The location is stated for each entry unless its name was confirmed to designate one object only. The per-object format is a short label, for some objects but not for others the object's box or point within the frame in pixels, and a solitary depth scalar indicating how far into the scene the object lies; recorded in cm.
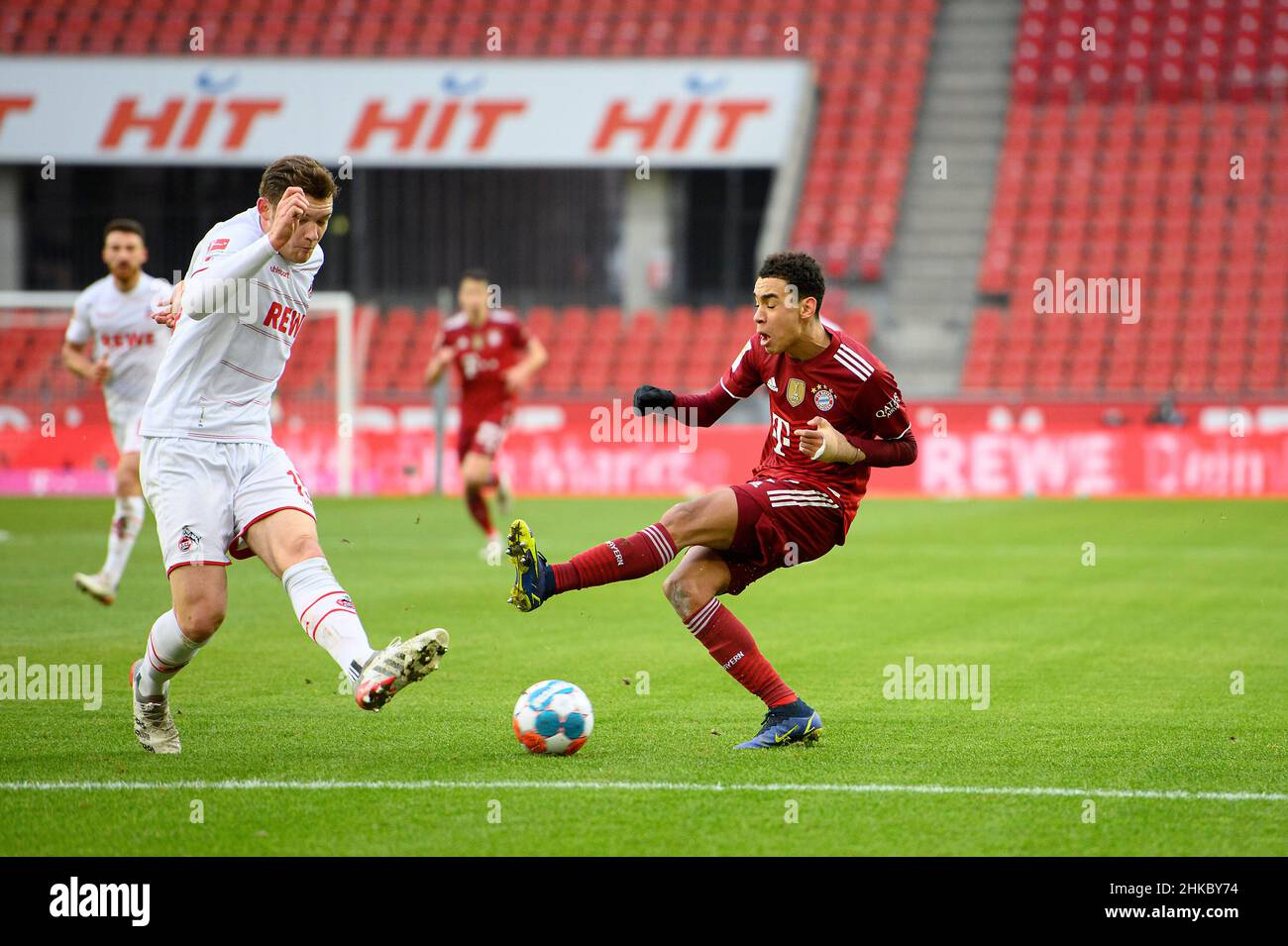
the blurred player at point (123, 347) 2266
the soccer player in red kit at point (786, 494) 1300
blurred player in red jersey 3125
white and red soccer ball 1270
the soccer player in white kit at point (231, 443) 1200
